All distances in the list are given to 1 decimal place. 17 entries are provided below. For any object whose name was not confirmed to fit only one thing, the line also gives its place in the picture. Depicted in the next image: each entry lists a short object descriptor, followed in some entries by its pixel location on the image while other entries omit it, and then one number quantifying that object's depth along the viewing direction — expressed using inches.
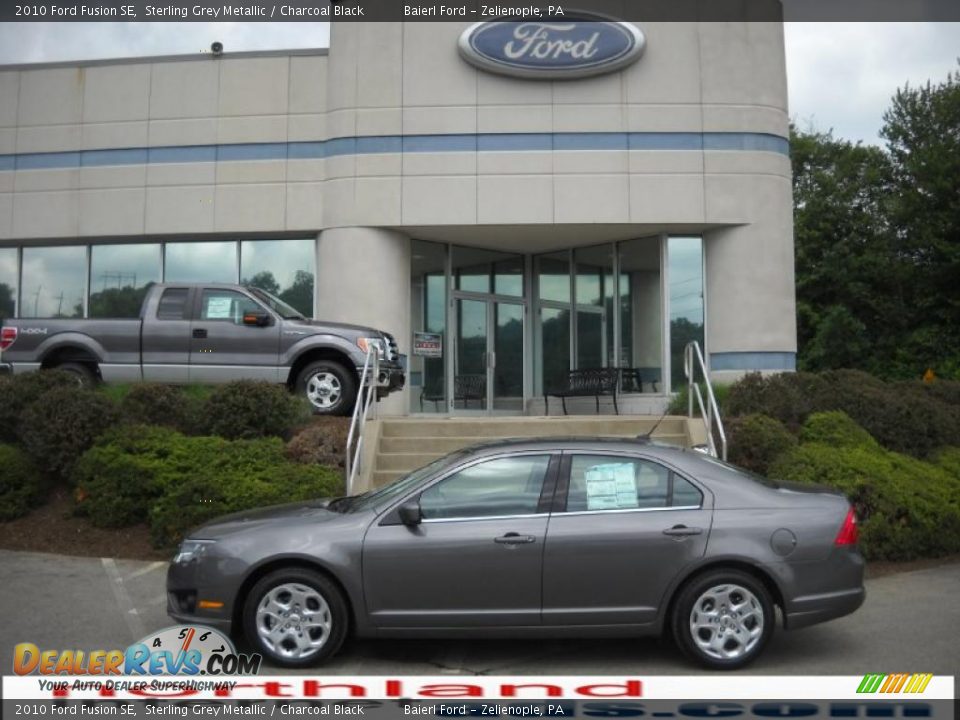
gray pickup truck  478.6
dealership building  626.8
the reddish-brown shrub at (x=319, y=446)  406.3
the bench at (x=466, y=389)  683.4
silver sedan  234.2
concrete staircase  445.1
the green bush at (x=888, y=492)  364.2
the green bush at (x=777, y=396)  460.8
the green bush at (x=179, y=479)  369.7
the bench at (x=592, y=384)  650.8
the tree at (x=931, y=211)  932.0
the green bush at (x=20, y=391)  433.4
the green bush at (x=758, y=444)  414.0
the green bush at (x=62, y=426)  409.4
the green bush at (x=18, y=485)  394.0
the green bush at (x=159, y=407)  436.8
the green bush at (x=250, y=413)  427.2
